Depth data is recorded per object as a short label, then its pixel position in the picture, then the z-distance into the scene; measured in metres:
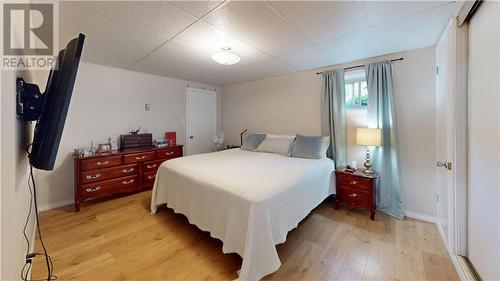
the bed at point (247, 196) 1.50
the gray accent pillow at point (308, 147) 2.90
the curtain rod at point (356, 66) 2.89
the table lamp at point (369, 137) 2.52
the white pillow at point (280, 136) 3.46
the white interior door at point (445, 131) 1.70
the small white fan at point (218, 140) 4.79
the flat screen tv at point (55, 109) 1.02
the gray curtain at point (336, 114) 3.02
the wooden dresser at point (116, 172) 2.77
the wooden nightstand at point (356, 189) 2.49
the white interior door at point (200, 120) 4.55
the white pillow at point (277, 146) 3.26
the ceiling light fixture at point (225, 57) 2.31
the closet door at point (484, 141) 1.18
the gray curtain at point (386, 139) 2.57
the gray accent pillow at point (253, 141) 3.72
